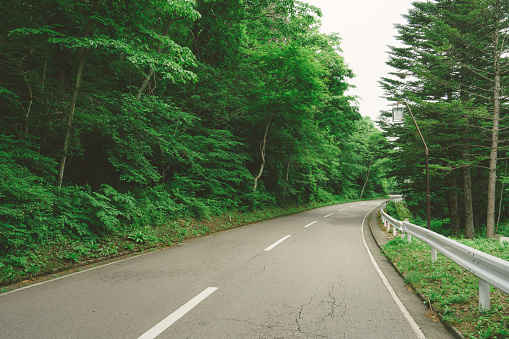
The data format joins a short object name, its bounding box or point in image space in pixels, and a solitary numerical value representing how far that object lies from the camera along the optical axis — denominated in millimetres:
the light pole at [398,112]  16184
